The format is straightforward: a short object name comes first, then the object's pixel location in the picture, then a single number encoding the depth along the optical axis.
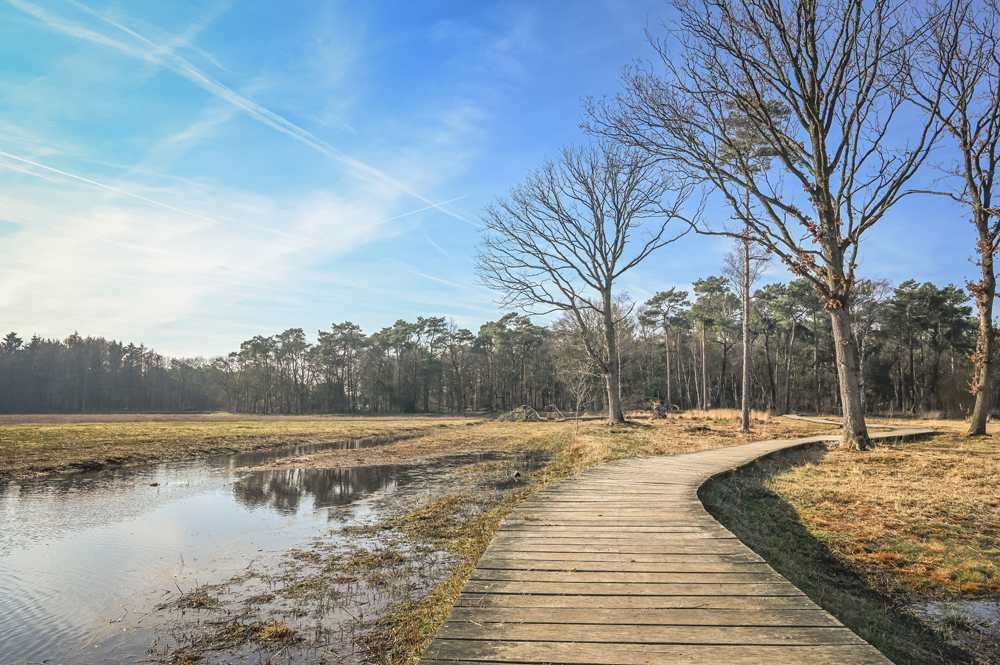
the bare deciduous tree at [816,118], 11.74
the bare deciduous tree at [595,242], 21.55
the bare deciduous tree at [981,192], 14.40
